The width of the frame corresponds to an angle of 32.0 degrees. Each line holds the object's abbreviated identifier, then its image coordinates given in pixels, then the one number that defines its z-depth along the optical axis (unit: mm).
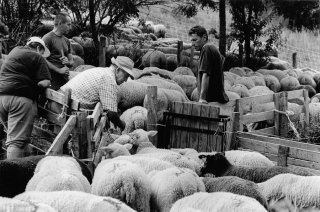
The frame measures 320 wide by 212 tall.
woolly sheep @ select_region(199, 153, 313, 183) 7422
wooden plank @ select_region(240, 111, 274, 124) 10134
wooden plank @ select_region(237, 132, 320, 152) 8947
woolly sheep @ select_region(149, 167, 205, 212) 6160
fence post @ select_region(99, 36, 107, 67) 16192
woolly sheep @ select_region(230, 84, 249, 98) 14914
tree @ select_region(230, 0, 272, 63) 21125
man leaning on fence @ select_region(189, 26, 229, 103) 9500
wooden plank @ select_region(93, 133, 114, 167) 7684
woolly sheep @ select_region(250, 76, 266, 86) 16922
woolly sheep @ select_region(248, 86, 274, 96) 15234
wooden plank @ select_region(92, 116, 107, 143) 7593
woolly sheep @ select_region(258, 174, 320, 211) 6395
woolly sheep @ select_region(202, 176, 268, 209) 6164
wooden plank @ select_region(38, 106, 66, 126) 7777
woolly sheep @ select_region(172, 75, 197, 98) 15009
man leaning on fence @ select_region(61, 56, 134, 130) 8328
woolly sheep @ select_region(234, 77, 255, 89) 16141
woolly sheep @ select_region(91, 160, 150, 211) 5824
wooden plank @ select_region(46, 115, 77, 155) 7053
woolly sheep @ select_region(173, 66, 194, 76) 16430
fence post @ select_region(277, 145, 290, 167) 8414
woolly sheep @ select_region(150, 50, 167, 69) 18234
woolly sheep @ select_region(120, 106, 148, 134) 10688
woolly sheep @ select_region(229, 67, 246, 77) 18234
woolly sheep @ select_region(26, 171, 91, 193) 5586
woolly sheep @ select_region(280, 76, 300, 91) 18512
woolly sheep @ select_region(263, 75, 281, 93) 17750
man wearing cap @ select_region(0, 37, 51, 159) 8398
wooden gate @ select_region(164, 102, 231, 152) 9031
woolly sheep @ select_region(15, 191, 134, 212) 4602
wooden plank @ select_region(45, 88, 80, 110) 7549
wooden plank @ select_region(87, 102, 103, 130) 7223
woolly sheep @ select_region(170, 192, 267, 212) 5219
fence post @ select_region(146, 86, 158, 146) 9706
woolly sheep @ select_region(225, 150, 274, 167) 8359
